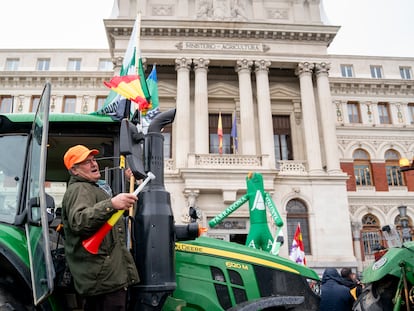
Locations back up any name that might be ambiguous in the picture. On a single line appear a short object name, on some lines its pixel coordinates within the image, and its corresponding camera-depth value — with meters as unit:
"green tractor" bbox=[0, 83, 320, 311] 2.72
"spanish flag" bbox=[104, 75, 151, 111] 5.23
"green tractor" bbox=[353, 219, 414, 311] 4.16
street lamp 10.86
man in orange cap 2.44
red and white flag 12.78
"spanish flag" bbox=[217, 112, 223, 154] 20.01
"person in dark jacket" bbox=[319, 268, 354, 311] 5.34
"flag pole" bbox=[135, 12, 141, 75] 6.30
